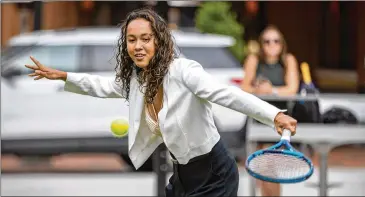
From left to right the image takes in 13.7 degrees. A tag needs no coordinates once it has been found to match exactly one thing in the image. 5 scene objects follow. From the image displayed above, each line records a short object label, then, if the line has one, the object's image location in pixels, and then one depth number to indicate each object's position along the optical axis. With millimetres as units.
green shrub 27186
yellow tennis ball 8808
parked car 18070
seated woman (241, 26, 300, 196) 12964
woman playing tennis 6697
